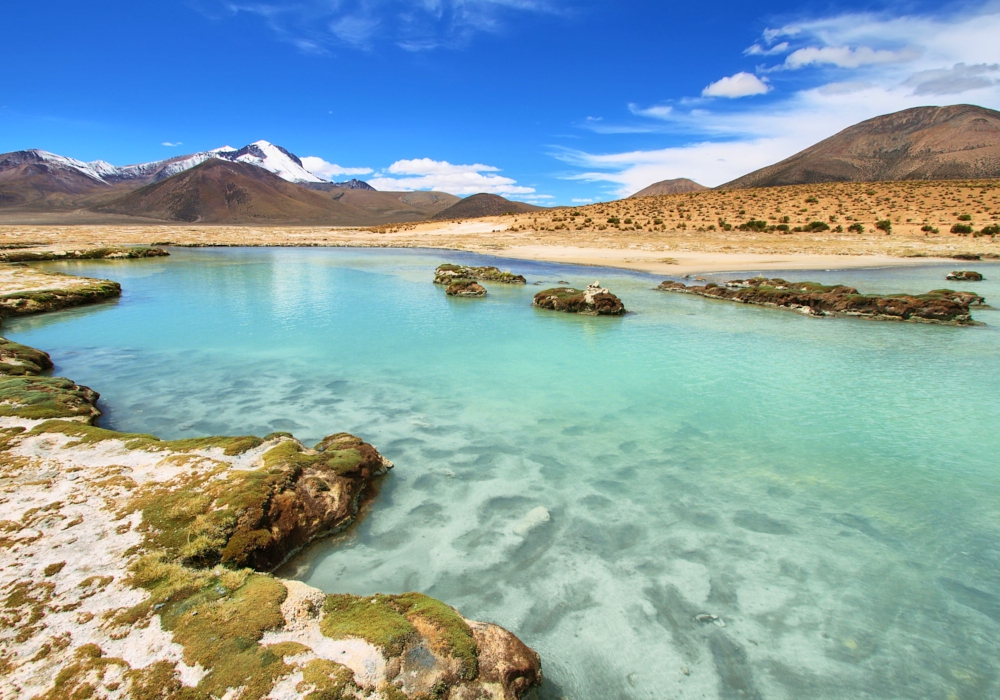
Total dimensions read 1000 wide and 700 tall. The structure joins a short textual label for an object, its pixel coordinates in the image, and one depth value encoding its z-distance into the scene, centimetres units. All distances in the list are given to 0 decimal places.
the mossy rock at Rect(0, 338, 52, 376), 873
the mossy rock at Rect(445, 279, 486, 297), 2088
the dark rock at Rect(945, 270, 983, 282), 2381
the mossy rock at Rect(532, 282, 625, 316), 1706
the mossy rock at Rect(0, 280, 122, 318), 1572
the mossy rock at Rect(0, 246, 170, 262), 2935
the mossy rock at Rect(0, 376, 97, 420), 667
